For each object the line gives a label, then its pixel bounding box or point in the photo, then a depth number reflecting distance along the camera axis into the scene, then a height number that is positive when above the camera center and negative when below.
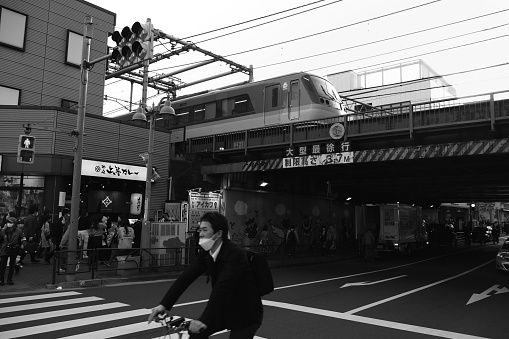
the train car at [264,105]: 18.27 +5.40
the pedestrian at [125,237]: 14.23 -0.93
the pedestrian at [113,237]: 14.60 -1.01
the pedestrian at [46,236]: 14.77 -1.01
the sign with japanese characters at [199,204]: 17.80 +0.38
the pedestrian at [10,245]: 10.89 -1.02
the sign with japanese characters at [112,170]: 17.64 +1.82
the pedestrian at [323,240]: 24.00 -1.44
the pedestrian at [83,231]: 15.14 -0.80
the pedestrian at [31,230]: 13.64 -0.76
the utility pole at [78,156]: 11.99 +1.67
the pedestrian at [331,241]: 23.80 -1.45
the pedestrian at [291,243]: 21.30 -1.46
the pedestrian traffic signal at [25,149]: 12.35 +1.78
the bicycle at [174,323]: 3.21 -0.89
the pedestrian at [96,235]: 14.42 -0.89
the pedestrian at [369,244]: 22.50 -1.48
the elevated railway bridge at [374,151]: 13.34 +2.62
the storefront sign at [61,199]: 16.91 +0.40
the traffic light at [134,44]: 10.63 +4.40
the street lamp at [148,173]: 14.34 +1.39
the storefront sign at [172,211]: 18.98 +0.05
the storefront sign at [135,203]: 19.72 +0.38
